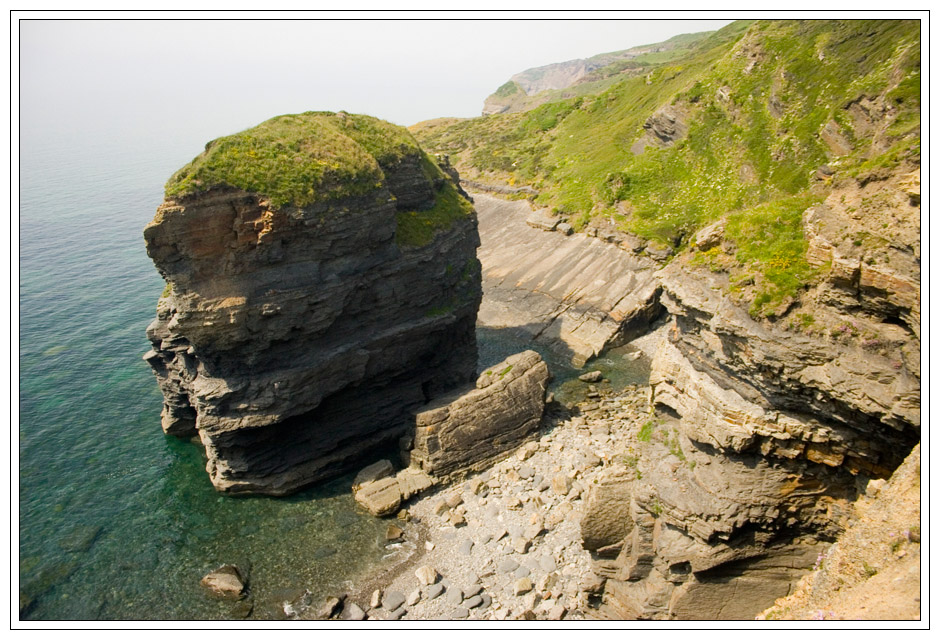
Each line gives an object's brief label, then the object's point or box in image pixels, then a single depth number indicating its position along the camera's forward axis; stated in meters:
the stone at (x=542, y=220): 68.12
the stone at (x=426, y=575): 27.88
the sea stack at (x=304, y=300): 30.25
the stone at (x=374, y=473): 34.34
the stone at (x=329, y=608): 26.91
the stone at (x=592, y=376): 45.16
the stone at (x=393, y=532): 30.81
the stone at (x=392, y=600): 26.95
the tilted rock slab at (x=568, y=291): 51.59
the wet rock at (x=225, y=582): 27.67
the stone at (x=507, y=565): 28.22
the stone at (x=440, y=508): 32.19
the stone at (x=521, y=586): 26.78
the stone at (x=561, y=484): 32.53
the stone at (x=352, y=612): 26.64
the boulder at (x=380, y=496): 32.12
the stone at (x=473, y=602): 26.65
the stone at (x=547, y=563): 27.99
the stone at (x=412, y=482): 33.09
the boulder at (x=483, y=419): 34.44
